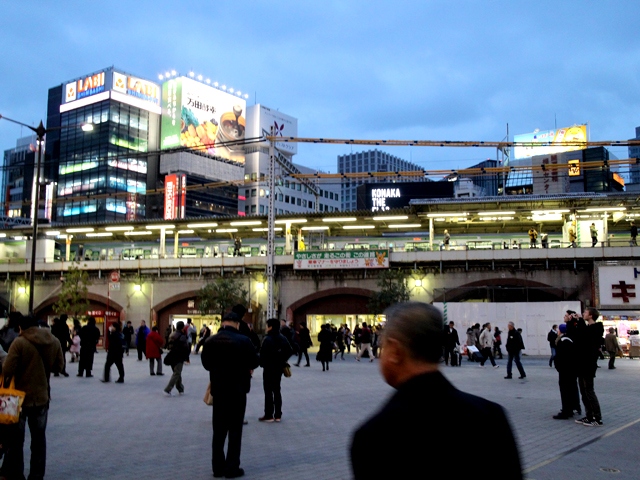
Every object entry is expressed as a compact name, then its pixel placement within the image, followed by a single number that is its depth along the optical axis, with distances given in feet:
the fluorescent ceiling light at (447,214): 126.41
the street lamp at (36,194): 64.34
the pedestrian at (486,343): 74.59
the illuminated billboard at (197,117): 343.05
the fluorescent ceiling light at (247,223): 137.39
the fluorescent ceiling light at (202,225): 139.03
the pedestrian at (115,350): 53.47
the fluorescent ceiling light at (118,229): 147.13
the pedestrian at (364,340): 90.07
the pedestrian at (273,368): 33.63
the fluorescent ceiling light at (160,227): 142.20
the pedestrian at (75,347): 76.37
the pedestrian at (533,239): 117.39
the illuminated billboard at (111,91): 331.98
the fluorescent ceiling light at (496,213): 125.49
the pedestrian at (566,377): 34.24
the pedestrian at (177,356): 43.32
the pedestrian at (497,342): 85.70
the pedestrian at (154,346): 59.80
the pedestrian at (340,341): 95.30
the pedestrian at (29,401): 20.44
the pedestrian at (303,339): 79.82
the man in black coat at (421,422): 7.29
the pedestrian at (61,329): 60.80
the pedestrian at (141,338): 76.54
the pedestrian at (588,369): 32.22
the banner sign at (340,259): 121.39
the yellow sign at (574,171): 241.98
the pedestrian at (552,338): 69.72
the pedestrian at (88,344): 58.54
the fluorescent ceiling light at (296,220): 133.28
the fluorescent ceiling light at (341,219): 130.41
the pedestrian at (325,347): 70.28
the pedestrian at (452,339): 69.41
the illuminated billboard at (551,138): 271.49
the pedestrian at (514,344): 55.36
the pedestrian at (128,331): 89.35
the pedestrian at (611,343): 76.59
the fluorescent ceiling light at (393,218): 128.90
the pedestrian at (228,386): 22.39
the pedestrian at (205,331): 88.76
